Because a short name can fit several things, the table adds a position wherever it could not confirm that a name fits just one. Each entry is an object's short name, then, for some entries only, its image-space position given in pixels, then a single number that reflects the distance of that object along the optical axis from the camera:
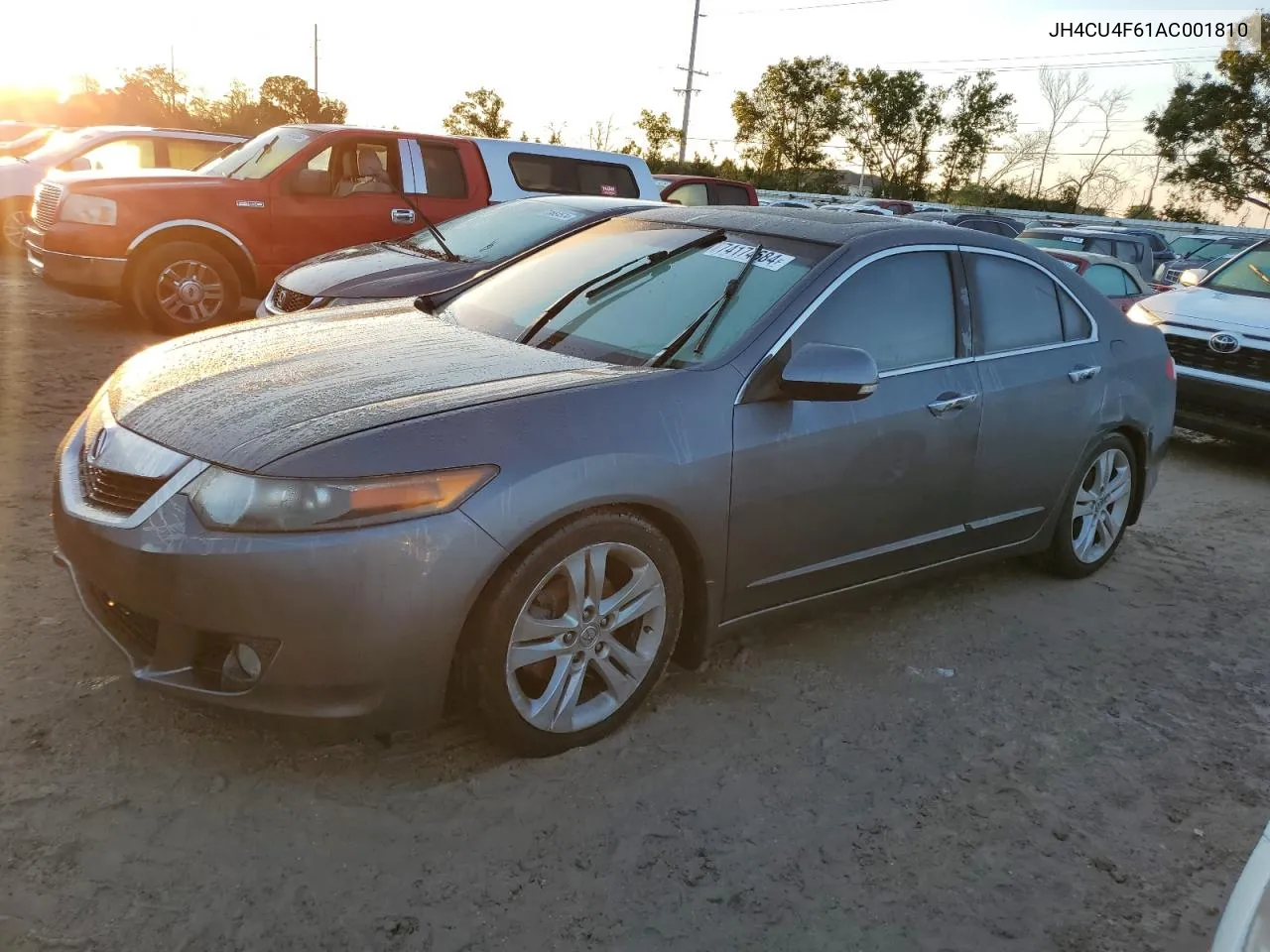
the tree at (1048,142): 51.04
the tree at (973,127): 52.62
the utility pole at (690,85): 52.62
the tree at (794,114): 54.28
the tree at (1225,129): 38.19
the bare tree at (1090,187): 47.69
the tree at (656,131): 53.66
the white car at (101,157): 11.97
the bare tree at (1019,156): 52.22
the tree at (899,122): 53.25
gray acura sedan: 2.60
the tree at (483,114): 48.97
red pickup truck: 8.38
